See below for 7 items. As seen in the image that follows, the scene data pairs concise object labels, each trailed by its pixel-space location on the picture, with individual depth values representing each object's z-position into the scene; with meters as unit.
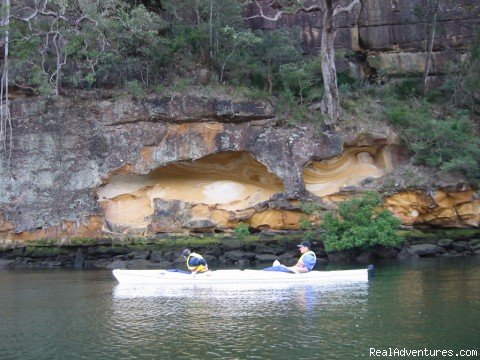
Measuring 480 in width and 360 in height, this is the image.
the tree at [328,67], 29.17
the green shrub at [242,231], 26.75
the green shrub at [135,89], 28.41
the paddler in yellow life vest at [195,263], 18.50
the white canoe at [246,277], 18.02
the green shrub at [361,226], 24.78
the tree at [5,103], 27.94
